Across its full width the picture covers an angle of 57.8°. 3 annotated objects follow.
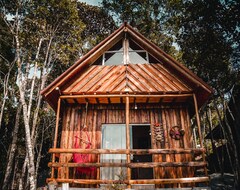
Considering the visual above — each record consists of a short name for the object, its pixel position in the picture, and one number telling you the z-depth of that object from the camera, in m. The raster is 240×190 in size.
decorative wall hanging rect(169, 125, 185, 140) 9.54
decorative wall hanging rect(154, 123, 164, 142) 9.58
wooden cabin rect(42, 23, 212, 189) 9.20
